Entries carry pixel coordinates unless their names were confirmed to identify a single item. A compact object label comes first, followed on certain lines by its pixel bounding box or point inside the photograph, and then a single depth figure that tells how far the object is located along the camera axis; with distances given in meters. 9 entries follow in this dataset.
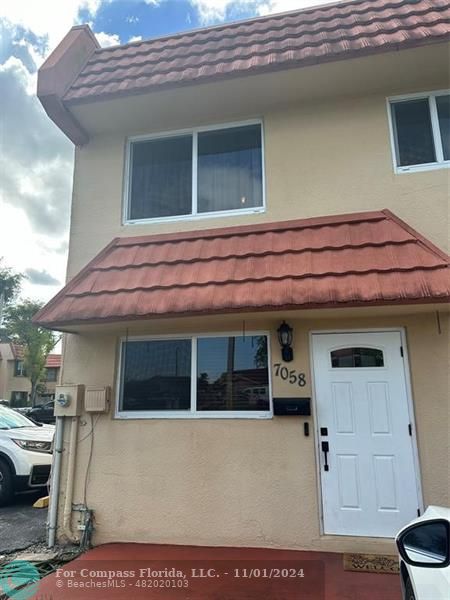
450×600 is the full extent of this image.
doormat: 4.08
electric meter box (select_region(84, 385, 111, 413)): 5.29
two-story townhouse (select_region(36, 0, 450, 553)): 4.61
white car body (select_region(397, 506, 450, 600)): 1.85
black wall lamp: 5.03
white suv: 7.04
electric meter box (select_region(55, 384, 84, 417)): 5.36
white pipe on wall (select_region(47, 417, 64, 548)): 5.12
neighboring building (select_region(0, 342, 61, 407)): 33.25
